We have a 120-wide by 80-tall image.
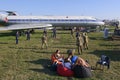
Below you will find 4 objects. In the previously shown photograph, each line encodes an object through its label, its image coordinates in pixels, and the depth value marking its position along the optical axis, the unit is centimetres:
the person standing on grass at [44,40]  789
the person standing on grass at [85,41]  755
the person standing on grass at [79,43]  665
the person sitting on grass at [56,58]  499
